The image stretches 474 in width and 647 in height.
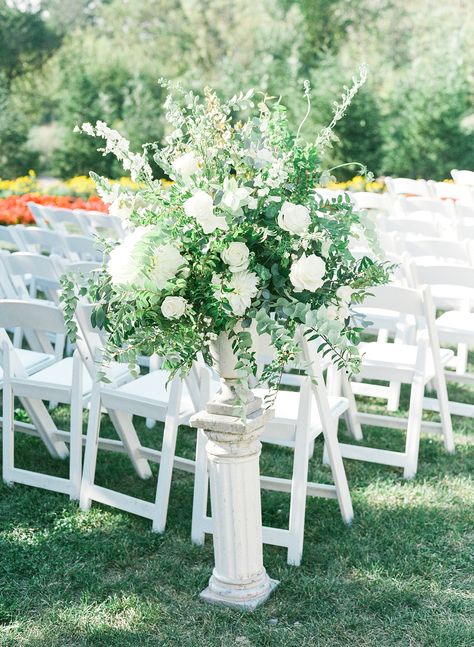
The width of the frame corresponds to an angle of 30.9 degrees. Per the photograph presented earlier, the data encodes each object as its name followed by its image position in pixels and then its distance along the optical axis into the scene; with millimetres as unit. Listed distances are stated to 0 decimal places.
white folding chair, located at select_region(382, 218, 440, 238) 6234
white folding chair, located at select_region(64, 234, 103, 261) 5910
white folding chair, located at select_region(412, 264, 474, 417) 4562
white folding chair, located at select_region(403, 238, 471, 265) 5289
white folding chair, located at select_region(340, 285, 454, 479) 4148
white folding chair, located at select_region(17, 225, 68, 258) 6195
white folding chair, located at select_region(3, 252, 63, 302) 4766
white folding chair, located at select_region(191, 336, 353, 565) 3541
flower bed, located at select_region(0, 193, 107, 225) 9934
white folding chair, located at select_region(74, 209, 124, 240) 7027
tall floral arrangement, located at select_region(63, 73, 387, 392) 2678
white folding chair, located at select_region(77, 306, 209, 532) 3787
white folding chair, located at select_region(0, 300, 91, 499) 3908
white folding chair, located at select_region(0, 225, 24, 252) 6602
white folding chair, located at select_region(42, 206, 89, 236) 7469
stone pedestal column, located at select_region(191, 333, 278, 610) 2998
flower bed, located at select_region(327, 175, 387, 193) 12633
